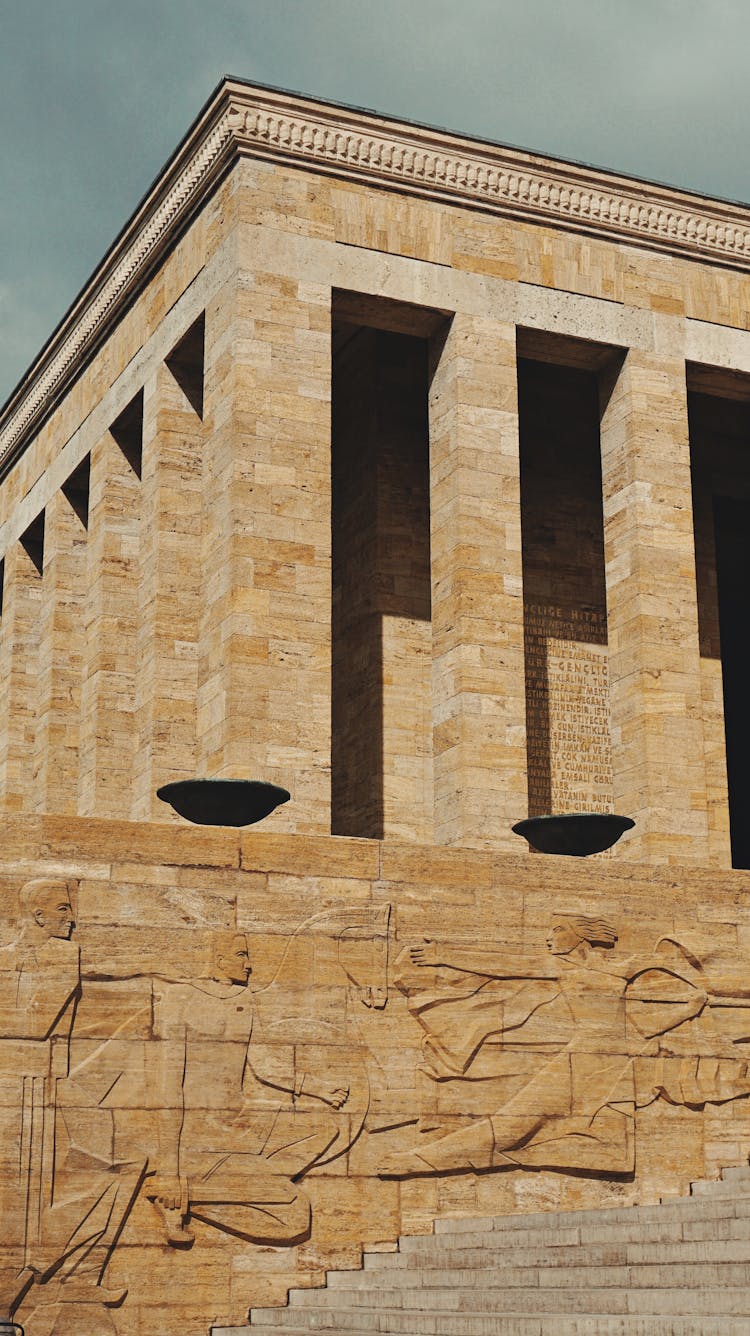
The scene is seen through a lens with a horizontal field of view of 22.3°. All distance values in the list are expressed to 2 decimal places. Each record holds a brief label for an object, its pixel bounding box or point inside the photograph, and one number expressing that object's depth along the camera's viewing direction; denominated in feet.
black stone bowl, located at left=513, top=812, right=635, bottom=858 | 57.11
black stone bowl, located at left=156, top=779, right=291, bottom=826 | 53.42
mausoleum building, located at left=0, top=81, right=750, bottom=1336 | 47.65
